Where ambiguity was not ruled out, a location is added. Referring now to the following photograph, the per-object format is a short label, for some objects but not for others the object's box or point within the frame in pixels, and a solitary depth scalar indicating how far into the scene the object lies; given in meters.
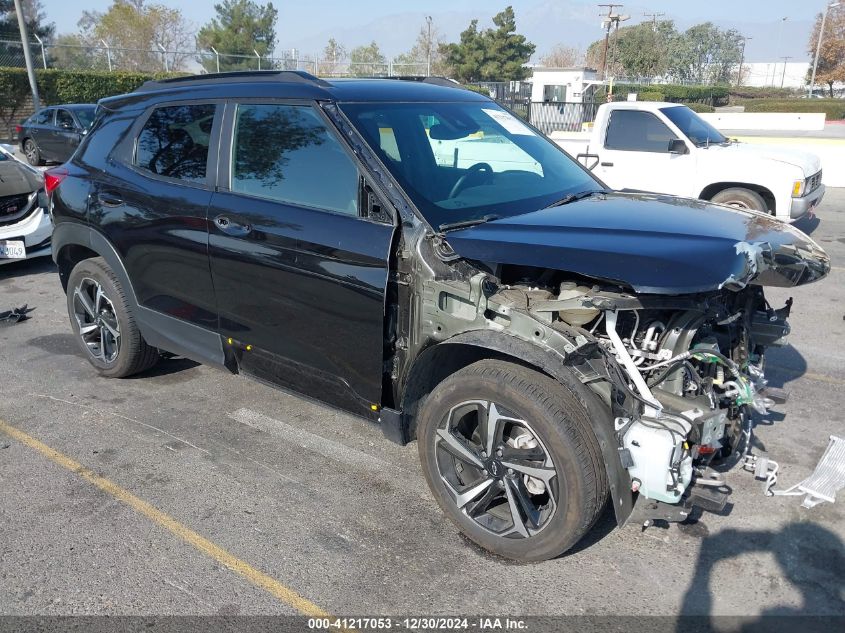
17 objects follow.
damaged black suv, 2.78
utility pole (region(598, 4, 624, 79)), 42.72
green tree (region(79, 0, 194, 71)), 47.94
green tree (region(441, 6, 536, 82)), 57.31
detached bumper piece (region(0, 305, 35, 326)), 6.55
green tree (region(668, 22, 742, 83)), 85.94
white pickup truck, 8.85
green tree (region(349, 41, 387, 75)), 80.62
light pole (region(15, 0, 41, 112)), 21.75
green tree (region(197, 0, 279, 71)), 51.53
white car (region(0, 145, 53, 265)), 7.68
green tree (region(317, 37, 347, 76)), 72.43
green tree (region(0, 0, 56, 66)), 27.48
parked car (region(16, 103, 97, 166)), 18.25
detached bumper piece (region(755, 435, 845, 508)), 3.53
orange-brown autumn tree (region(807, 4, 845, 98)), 64.88
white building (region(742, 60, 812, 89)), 100.02
